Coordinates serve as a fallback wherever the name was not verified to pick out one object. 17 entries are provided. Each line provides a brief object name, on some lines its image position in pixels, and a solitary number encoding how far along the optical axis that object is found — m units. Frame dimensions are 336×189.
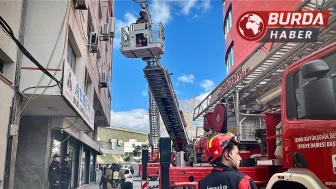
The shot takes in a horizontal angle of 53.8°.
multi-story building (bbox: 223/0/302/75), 14.87
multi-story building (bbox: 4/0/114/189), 7.51
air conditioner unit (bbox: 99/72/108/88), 17.44
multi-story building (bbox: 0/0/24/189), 6.39
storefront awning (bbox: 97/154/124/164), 58.97
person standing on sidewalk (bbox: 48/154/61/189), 9.02
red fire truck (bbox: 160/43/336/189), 2.56
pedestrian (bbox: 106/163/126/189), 10.84
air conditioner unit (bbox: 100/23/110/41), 15.58
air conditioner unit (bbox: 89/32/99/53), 12.07
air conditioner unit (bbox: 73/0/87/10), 9.34
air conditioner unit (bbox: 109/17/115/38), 16.38
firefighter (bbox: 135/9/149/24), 16.32
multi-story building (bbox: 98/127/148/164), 60.72
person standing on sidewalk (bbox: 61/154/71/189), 9.70
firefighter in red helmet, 2.23
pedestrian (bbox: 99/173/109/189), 11.41
